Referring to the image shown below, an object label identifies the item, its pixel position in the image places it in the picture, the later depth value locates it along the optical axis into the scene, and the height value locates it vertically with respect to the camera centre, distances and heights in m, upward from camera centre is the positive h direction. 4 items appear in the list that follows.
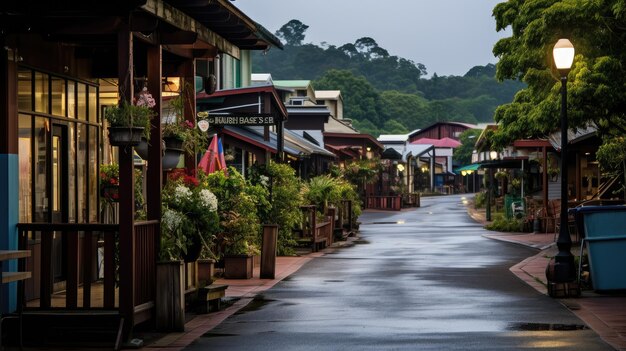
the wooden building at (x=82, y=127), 11.64 +0.97
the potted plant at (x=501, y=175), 60.31 +1.12
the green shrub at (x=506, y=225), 39.47 -1.07
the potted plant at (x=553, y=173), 40.97 +0.83
